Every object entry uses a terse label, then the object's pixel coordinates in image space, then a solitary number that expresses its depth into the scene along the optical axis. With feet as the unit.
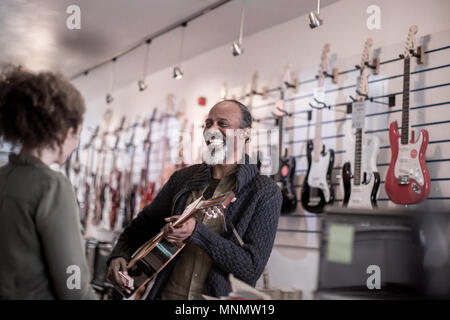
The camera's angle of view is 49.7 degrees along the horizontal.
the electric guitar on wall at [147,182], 18.98
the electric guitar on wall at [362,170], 11.14
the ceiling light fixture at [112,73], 19.49
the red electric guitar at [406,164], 10.23
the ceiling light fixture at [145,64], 17.54
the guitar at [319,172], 12.59
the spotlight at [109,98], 19.93
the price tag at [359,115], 11.84
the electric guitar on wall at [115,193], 21.16
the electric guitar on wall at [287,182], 13.58
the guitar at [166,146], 18.80
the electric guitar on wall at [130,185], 19.97
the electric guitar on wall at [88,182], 22.80
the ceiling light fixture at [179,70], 15.65
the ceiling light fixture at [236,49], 13.14
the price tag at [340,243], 3.36
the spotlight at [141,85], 17.67
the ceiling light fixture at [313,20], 10.67
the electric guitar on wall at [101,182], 22.02
